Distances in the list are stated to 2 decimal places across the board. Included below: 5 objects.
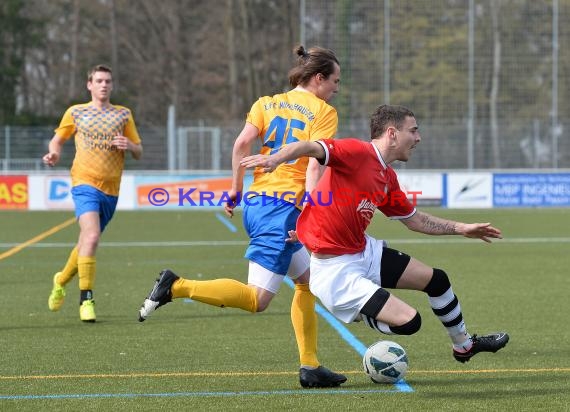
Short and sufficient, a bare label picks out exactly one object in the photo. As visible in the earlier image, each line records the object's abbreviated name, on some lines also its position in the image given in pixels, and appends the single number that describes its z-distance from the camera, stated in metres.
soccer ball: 13.27
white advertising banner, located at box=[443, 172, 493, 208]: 58.75
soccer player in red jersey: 12.35
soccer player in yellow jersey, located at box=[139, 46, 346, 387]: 13.41
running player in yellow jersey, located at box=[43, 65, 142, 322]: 19.70
